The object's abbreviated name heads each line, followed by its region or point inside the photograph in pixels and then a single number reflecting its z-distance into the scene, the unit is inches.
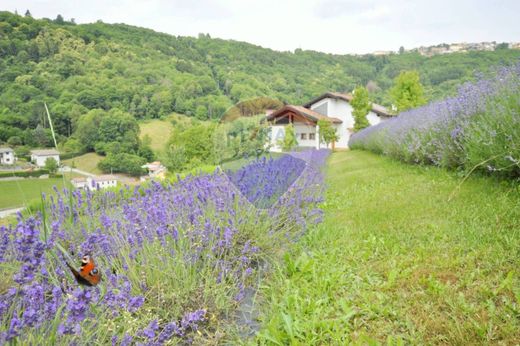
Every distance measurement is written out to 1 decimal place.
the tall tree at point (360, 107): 948.6
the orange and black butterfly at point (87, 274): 45.4
